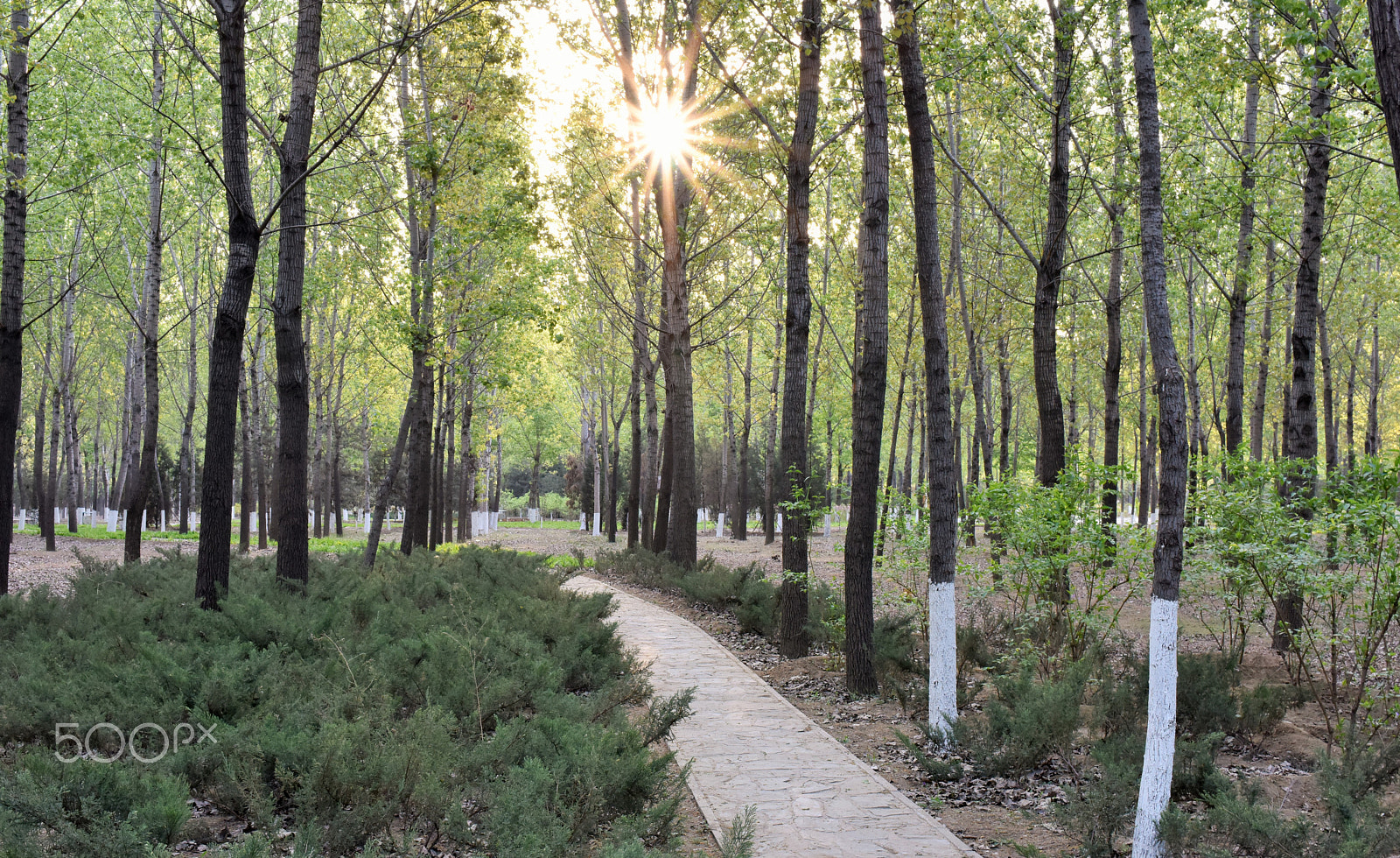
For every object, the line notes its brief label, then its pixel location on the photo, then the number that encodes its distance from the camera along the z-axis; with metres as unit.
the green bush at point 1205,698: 6.53
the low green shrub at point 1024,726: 5.76
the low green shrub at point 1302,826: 3.79
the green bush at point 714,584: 11.48
